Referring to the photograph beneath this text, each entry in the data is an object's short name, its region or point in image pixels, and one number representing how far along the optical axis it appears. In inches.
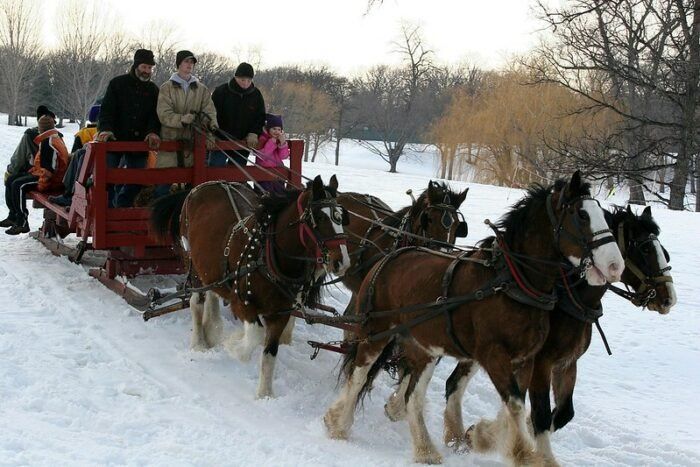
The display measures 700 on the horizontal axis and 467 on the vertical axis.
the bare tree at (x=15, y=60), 1811.0
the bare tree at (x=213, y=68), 1979.6
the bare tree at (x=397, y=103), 2102.6
